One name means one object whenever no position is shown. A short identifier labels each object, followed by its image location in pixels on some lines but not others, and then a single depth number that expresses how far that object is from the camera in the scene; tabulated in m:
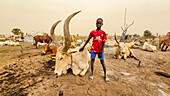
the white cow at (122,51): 5.41
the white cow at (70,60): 2.92
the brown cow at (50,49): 6.20
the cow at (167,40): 8.77
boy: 2.57
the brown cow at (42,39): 10.43
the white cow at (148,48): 8.56
